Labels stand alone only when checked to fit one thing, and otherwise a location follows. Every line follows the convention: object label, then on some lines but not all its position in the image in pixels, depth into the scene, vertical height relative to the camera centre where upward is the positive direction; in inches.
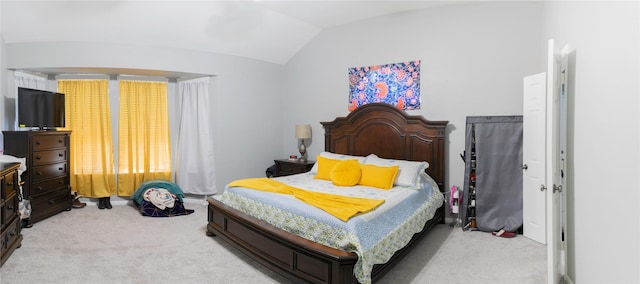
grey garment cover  138.9 -14.1
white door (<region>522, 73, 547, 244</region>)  126.9 -7.1
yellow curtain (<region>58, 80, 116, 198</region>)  185.8 +3.7
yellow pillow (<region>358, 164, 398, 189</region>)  133.6 -15.4
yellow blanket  93.5 -19.8
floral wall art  164.6 +29.3
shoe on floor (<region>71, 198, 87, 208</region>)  180.1 -35.3
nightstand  189.2 -16.3
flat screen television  153.1 +15.5
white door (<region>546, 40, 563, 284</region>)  81.0 -5.0
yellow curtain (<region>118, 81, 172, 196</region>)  194.4 +3.1
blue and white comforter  86.4 -24.6
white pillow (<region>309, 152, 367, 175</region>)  163.0 -8.9
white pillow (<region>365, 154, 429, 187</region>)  136.3 -13.2
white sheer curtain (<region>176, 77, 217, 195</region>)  198.4 -0.6
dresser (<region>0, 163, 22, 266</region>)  106.1 -25.1
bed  87.0 -27.8
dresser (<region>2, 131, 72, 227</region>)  148.6 -13.7
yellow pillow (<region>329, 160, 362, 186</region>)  139.4 -14.9
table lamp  197.2 +4.1
